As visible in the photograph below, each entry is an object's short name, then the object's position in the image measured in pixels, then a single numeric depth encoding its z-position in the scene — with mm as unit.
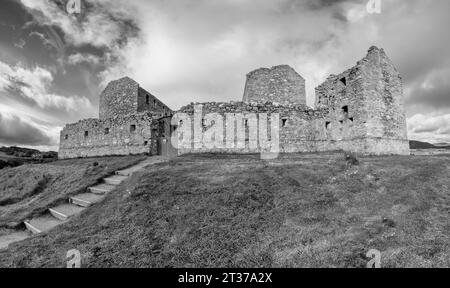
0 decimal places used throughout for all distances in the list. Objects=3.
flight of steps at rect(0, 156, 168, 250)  8948
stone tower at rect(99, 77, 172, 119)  33062
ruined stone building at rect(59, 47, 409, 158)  20688
